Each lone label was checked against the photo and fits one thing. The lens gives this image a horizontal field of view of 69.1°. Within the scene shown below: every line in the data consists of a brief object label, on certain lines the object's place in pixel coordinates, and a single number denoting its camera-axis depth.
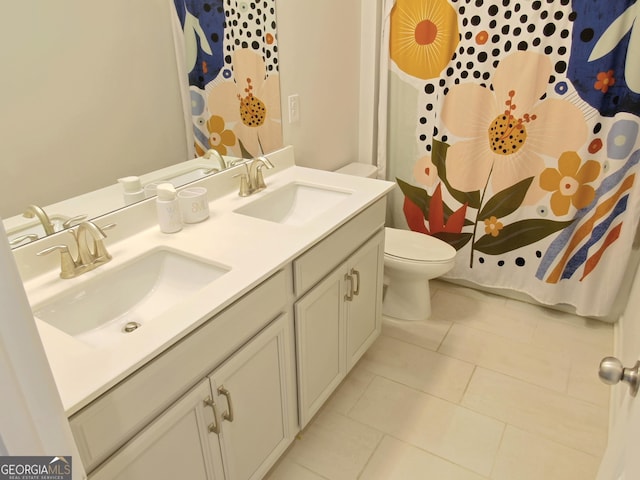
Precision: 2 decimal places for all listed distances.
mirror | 1.17
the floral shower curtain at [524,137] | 2.09
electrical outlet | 2.20
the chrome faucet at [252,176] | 1.86
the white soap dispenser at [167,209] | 1.49
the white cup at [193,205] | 1.57
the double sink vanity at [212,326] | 0.97
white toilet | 2.33
